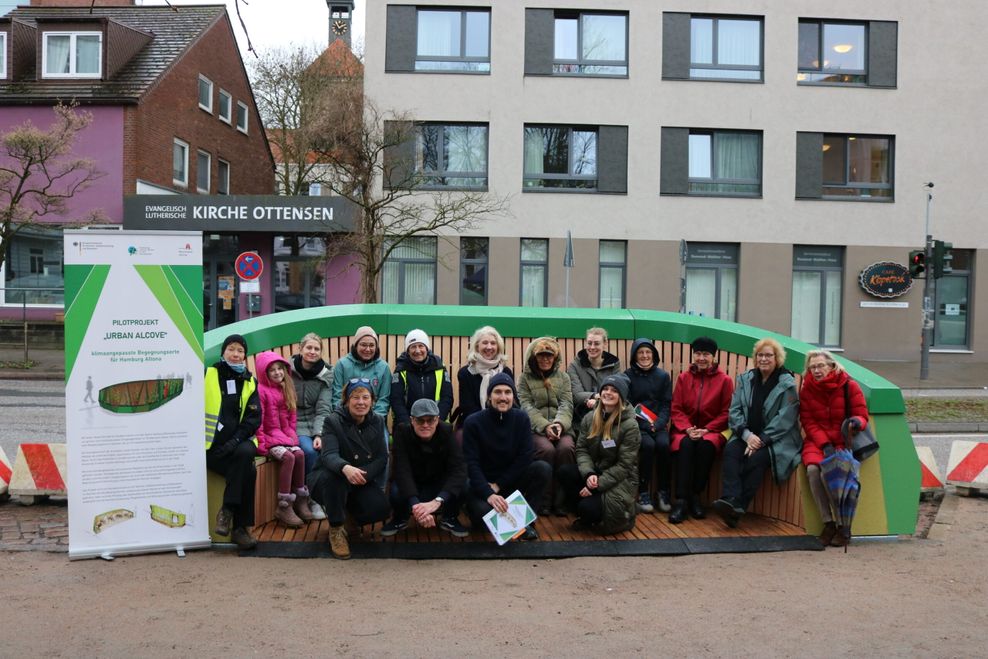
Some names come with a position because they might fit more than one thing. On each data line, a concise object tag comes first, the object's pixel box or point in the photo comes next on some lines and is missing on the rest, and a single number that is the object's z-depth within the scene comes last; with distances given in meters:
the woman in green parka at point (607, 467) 6.48
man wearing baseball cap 6.26
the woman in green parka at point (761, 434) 6.70
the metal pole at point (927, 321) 21.52
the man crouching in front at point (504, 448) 6.45
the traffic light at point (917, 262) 21.45
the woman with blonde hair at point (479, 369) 7.17
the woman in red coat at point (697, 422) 7.04
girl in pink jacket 6.68
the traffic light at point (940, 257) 20.99
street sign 18.66
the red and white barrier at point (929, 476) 8.23
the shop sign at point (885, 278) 25.09
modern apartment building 24.86
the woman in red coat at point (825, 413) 6.56
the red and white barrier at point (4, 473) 7.51
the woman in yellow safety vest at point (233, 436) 6.16
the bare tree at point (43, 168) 20.00
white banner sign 6.01
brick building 26.00
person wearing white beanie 7.03
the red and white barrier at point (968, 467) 8.19
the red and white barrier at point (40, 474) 7.44
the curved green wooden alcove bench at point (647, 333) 6.68
